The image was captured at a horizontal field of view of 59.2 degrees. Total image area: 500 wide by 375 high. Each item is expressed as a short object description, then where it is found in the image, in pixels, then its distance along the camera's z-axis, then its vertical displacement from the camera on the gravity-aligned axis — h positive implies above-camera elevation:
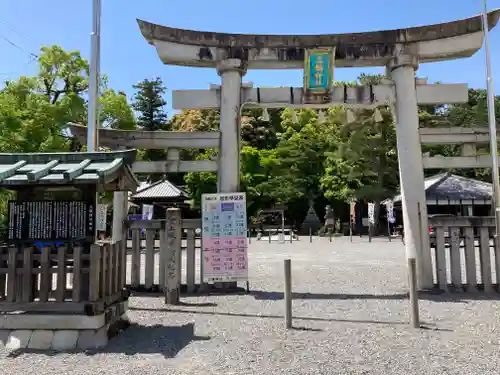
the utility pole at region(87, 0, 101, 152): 9.09 +3.43
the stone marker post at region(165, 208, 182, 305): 7.86 -0.58
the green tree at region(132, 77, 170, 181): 48.75 +13.20
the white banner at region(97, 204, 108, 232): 18.43 +0.37
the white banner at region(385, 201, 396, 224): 28.16 +0.53
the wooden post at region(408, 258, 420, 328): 6.14 -1.15
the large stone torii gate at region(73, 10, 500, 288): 9.25 +3.19
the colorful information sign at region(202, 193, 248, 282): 8.35 -0.44
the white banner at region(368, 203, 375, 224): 28.95 +0.64
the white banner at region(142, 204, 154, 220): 25.52 +0.78
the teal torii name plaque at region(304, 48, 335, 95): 9.35 +3.25
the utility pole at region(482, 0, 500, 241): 8.74 +1.86
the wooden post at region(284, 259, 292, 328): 6.23 -1.06
